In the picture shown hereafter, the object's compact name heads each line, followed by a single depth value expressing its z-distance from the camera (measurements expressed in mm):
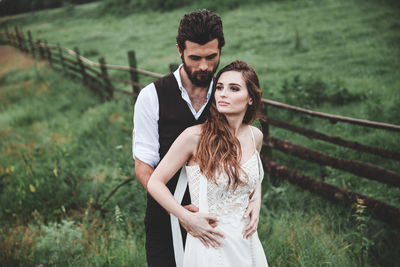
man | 2064
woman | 1808
